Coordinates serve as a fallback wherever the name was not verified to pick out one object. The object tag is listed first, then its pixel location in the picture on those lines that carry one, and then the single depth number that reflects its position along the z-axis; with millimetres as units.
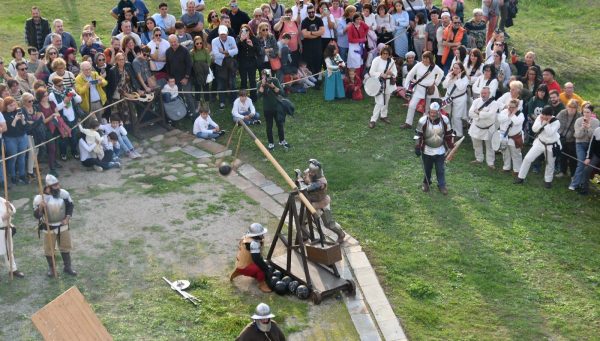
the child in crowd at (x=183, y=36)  18562
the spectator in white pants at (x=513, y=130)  16609
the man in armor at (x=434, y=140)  15375
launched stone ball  13984
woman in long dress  19422
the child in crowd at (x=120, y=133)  16906
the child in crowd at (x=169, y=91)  18297
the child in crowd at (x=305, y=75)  20047
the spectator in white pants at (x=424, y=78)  18073
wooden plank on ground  10312
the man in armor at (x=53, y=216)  12680
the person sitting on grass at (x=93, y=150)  16469
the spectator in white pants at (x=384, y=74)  18406
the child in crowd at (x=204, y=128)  17969
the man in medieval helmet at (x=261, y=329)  10344
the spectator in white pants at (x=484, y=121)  16922
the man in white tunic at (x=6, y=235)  12805
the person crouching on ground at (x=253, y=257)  12773
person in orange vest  19250
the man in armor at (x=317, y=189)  13727
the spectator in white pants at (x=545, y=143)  16250
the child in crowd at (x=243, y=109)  18234
